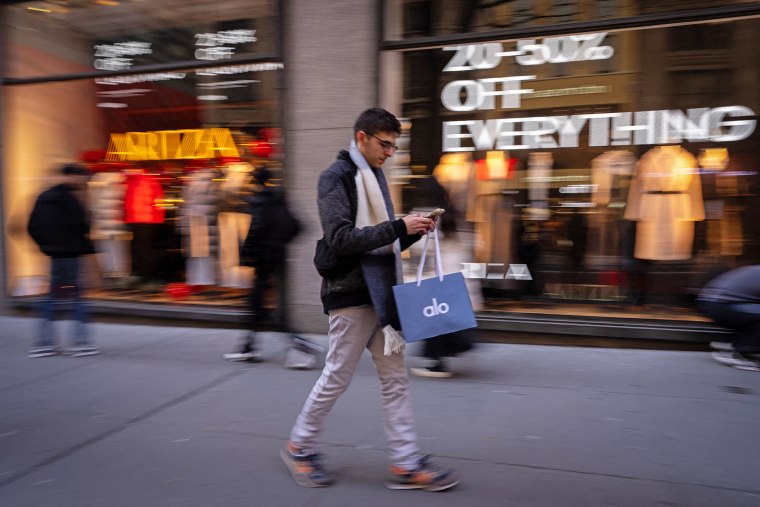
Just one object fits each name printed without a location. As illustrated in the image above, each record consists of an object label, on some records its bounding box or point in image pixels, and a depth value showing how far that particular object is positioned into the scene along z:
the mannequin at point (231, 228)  8.28
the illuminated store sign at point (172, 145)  8.37
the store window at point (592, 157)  6.68
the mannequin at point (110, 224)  8.88
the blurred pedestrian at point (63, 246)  6.32
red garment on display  8.74
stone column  6.86
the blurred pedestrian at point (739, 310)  5.51
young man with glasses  3.12
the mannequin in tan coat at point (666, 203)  6.91
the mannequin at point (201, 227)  8.44
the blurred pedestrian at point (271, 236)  5.73
